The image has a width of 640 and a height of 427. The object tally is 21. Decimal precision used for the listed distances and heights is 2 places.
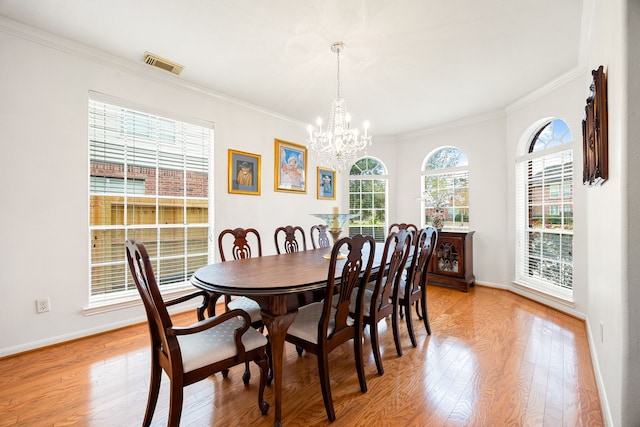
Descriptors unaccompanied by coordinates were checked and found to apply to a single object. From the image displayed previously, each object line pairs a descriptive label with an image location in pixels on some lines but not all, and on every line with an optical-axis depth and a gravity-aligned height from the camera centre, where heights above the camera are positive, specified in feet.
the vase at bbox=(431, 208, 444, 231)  15.15 -0.29
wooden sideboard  13.85 -2.51
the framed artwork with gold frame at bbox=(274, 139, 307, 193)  14.40 +2.56
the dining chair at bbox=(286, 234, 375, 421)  5.24 -2.31
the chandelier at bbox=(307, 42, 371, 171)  9.50 +2.64
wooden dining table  4.98 -1.33
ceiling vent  8.96 +5.13
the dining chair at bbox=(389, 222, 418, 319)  9.98 -0.61
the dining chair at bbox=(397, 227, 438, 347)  8.26 -1.99
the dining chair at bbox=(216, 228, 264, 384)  6.66 -1.60
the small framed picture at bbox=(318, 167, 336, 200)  16.80 +1.89
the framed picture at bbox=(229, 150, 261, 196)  12.44 +1.95
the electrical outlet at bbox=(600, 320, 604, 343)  5.65 -2.45
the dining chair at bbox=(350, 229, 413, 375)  6.64 -2.11
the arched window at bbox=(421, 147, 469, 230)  15.53 +1.56
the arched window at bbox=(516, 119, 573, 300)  11.00 +0.06
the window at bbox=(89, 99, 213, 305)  9.07 +0.72
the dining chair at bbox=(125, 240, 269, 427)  4.21 -2.28
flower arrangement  15.96 +0.91
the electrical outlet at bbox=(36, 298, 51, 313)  7.88 -2.59
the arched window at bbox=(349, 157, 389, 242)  18.37 +1.13
